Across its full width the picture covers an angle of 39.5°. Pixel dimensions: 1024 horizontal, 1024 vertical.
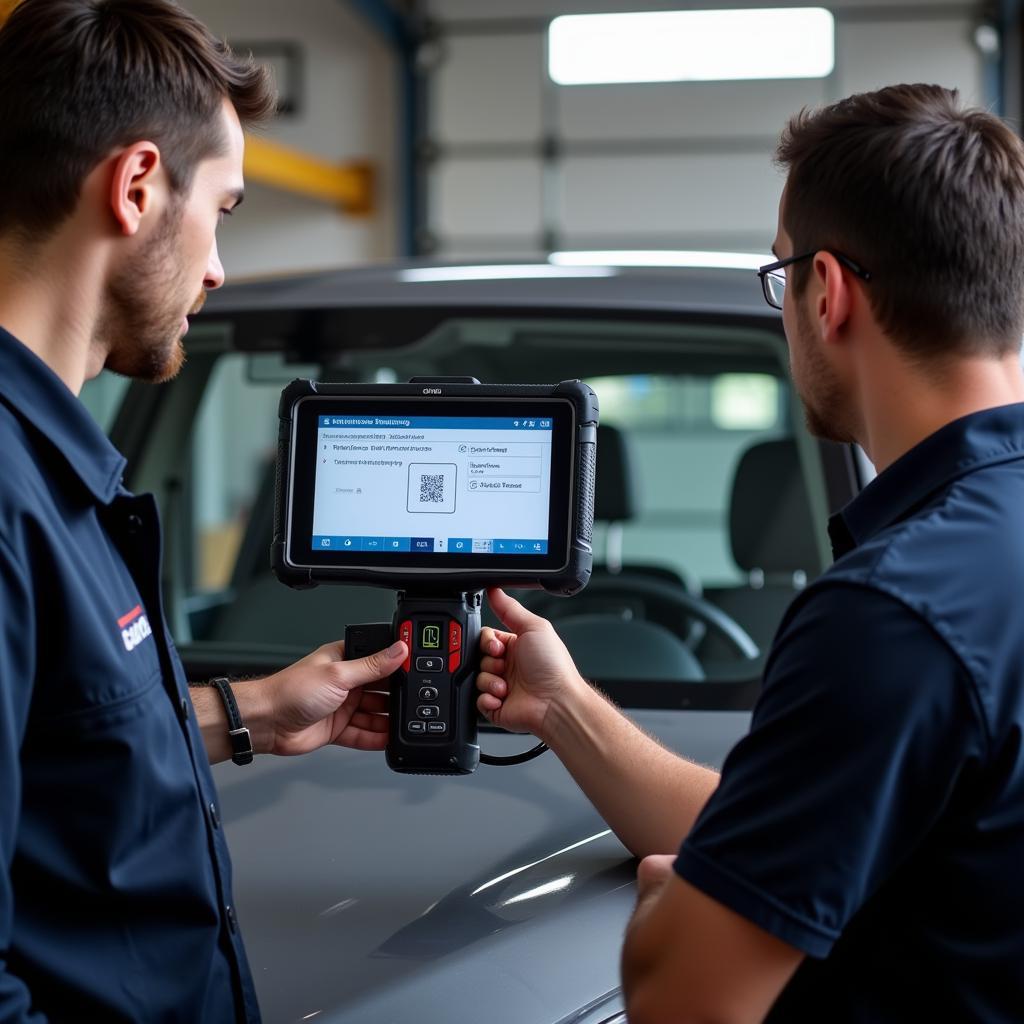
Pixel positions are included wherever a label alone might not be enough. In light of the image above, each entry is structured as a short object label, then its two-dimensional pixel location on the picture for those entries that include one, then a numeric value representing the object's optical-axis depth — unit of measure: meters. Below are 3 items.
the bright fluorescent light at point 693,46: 8.55
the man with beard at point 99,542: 1.14
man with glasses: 1.06
